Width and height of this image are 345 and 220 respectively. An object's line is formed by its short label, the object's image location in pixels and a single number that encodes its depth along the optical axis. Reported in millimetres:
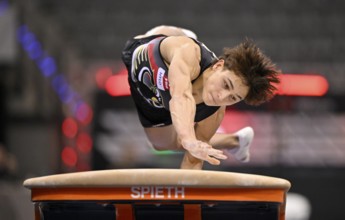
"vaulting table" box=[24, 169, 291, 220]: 6820
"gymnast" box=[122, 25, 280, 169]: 8047
